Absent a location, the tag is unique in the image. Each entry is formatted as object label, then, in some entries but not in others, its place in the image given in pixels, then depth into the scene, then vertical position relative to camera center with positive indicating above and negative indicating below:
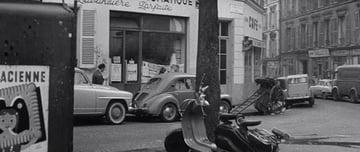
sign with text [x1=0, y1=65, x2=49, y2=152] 4.17 -0.30
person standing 14.99 -0.10
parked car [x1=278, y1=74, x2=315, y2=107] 21.09 -0.57
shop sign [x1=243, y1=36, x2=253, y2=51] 21.31 +1.41
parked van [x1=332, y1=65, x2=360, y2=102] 26.36 -0.41
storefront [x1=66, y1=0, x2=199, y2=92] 16.98 +1.41
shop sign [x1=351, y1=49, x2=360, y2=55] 38.28 +1.96
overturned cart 17.28 -0.85
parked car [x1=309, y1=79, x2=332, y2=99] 30.03 -0.87
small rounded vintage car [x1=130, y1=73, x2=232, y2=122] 13.90 -0.62
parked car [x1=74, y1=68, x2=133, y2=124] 12.36 -0.70
